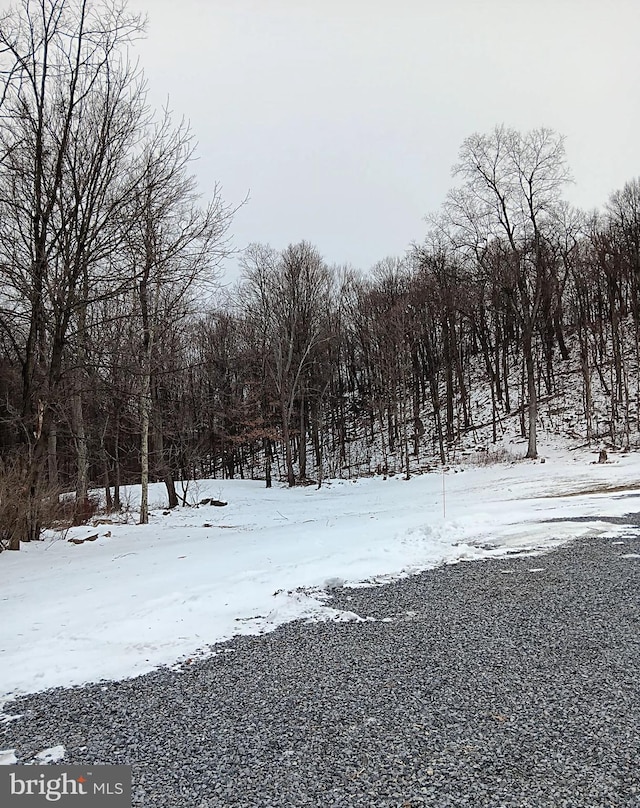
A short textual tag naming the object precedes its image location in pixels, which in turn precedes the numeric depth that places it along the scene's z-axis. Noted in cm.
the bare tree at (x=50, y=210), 808
